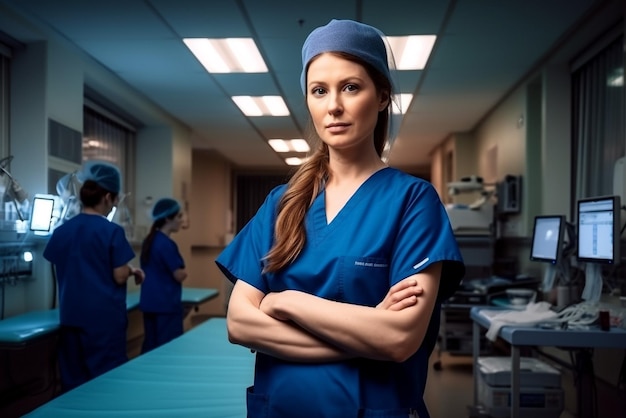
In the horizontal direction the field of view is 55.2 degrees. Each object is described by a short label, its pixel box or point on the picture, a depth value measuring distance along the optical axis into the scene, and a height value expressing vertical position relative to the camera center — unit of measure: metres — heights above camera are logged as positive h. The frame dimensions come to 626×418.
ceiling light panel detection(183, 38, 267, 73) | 4.31 +1.20
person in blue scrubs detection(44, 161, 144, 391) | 3.12 -0.42
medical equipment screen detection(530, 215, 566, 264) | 3.41 -0.15
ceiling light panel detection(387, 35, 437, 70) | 4.24 +1.22
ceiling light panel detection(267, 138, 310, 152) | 8.38 +0.98
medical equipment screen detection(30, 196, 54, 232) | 3.71 -0.03
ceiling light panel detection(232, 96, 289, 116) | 5.95 +1.11
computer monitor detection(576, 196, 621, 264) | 2.79 -0.08
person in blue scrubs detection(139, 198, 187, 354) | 4.34 -0.58
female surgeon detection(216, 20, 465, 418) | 0.92 -0.10
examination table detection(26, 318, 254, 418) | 2.13 -0.73
